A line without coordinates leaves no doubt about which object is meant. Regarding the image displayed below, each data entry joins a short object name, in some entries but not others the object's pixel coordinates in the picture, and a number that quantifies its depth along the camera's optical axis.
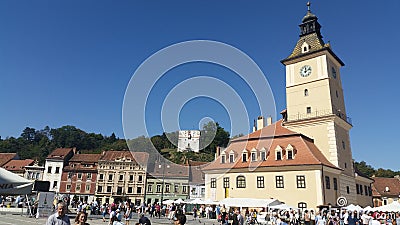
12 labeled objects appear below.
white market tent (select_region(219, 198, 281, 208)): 26.16
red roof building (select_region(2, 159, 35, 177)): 72.75
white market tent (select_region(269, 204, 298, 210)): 27.51
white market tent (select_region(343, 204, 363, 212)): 28.52
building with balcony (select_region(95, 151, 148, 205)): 66.62
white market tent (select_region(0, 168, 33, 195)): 16.15
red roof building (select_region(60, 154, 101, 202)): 67.06
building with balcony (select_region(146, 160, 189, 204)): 63.34
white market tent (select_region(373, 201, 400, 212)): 23.00
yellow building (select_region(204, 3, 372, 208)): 32.31
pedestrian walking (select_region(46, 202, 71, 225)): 5.81
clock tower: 36.97
